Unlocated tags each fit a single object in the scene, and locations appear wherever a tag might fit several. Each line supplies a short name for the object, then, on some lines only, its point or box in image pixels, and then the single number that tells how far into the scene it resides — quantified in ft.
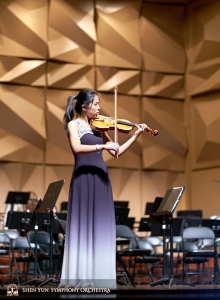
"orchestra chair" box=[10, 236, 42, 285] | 39.20
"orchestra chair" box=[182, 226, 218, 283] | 39.88
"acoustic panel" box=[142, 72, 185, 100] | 60.28
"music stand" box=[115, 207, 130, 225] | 39.55
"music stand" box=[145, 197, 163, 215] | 31.69
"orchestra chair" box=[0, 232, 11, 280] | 39.56
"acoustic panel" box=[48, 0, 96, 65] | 56.62
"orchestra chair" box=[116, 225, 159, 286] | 38.01
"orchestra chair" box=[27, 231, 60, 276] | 37.36
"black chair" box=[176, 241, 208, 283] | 40.33
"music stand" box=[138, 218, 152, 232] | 42.92
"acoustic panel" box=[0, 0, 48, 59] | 54.91
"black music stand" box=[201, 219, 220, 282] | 37.60
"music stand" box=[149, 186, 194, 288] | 27.75
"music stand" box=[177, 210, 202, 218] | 51.54
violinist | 21.92
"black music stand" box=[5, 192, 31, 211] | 48.82
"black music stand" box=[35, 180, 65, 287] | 27.25
